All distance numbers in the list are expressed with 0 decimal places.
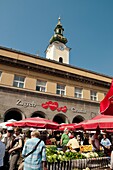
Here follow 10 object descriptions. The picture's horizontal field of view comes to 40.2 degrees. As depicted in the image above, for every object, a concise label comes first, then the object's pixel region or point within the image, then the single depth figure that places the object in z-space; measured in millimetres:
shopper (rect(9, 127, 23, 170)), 6136
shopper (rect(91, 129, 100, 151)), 7988
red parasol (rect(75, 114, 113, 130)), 6930
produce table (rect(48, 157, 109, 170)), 6694
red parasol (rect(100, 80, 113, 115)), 3373
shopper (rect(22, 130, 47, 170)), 4252
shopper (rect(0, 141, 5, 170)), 4180
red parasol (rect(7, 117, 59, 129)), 10336
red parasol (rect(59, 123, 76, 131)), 13586
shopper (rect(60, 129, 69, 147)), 10922
